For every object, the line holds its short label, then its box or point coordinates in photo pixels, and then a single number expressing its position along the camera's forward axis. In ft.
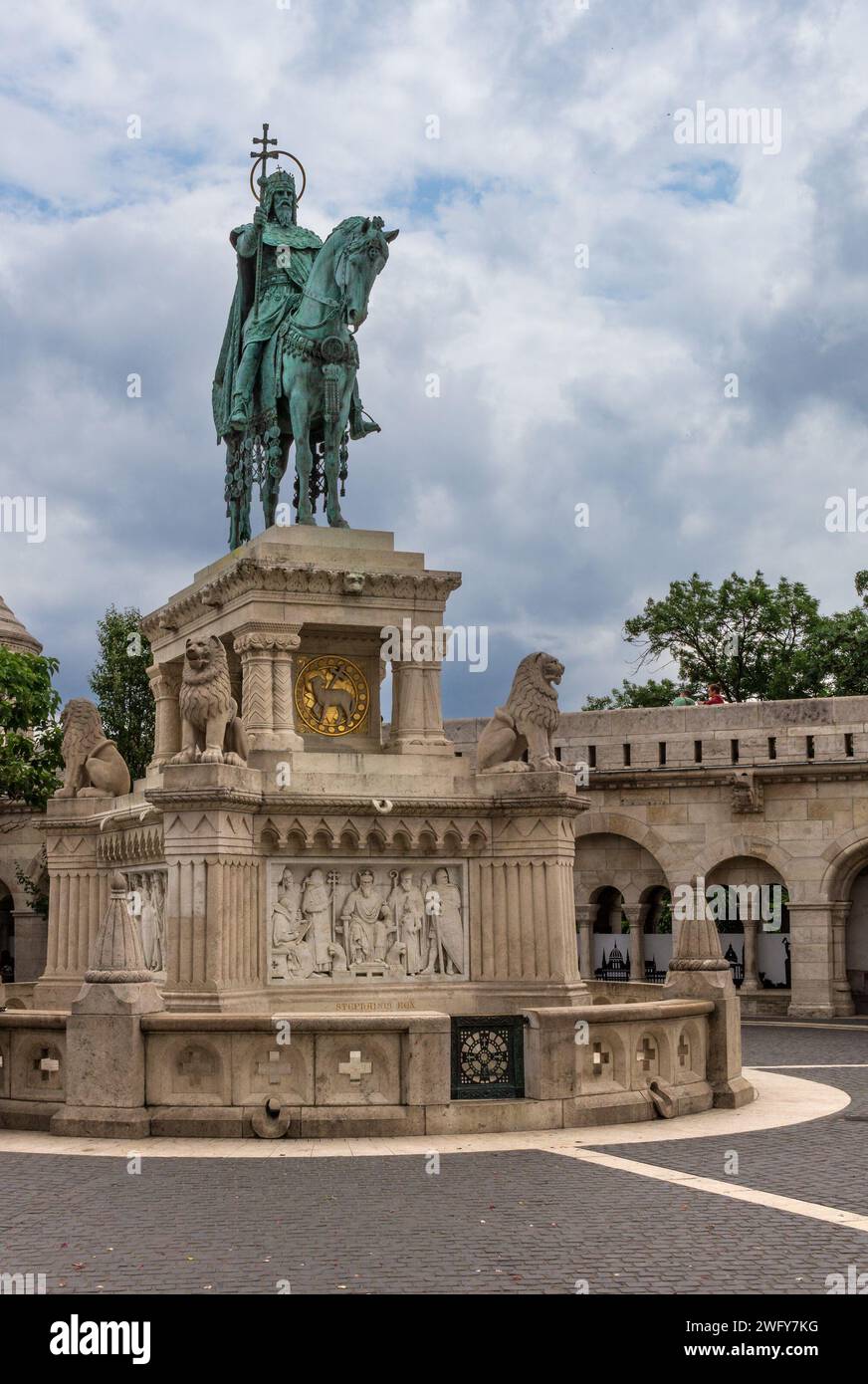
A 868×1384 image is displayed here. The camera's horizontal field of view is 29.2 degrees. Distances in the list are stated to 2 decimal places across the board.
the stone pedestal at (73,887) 71.56
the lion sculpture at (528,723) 62.69
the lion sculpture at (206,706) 57.00
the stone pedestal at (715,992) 54.34
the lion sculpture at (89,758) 73.15
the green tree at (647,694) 167.02
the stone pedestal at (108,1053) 46.80
